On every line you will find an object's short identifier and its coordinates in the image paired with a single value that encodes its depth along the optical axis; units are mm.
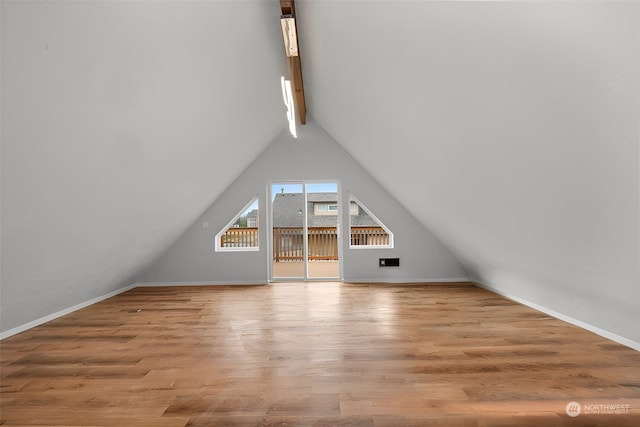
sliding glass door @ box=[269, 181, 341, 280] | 5477
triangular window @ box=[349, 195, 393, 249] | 6556
